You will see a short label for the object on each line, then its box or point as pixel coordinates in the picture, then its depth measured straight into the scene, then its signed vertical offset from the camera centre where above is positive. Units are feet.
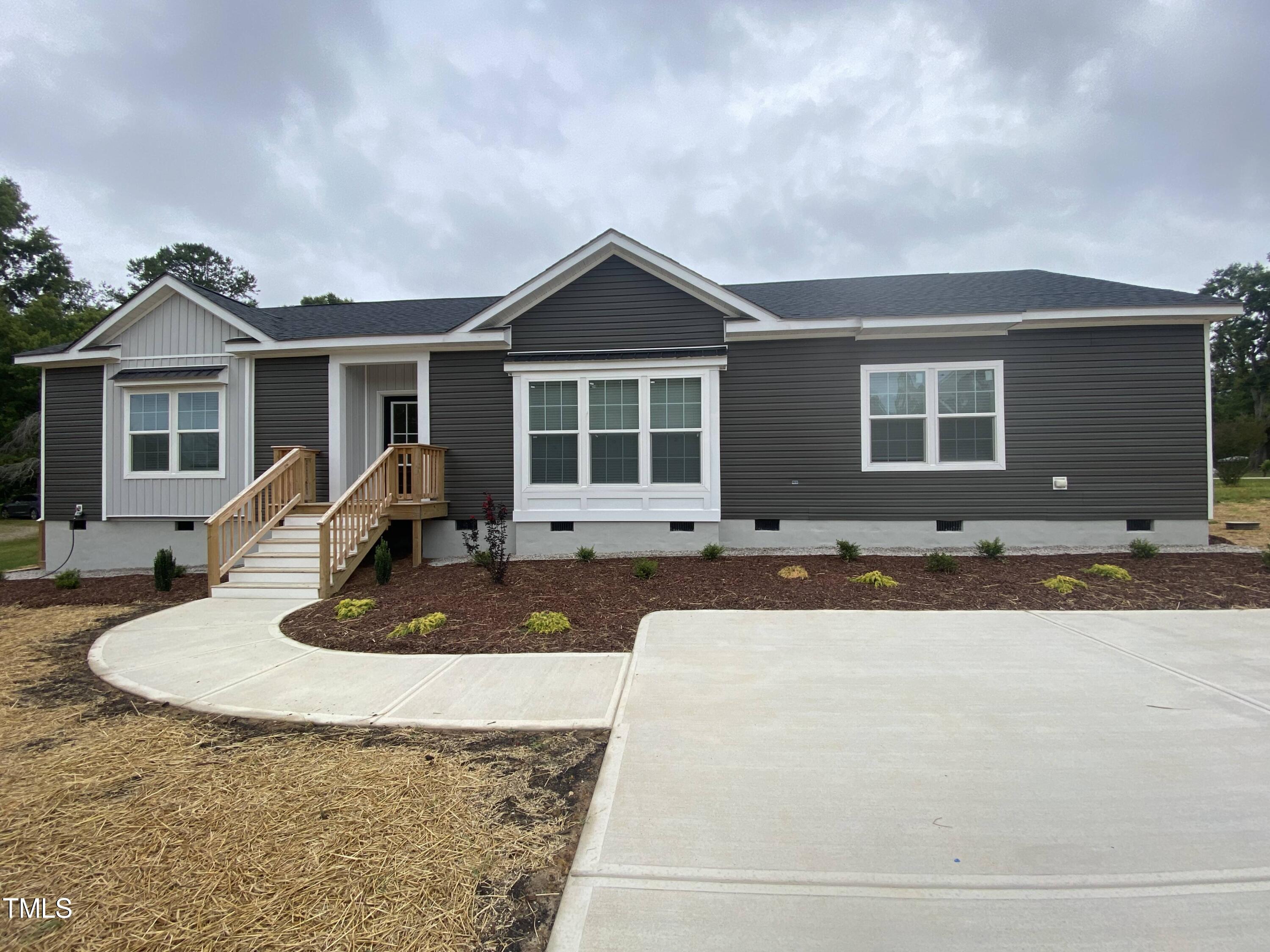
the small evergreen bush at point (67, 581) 28.19 -4.99
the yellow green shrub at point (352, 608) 20.43 -4.74
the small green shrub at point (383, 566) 26.13 -4.00
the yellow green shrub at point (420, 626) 17.94 -4.74
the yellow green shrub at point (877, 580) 23.02 -4.21
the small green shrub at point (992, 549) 28.02 -3.50
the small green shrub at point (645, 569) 25.35 -4.06
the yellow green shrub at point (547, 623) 17.99 -4.66
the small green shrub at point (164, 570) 27.35 -4.38
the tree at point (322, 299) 123.75 +41.17
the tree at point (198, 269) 157.58 +61.16
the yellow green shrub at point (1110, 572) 23.43 -3.97
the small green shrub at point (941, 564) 25.09 -3.80
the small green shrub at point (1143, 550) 27.25 -3.48
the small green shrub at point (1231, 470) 53.26 +0.81
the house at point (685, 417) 30.81 +3.66
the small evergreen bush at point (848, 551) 27.81 -3.57
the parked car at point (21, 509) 83.92 -4.21
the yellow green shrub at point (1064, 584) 21.70 -4.16
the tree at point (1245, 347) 162.61 +39.98
